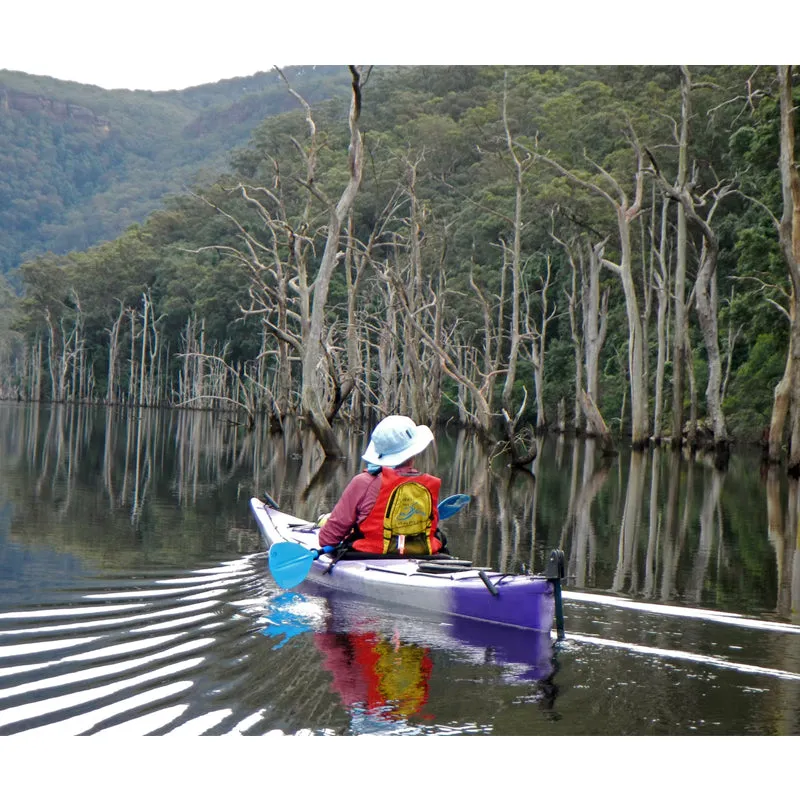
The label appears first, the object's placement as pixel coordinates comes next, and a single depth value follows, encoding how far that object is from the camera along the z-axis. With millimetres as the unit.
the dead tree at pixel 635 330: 27828
